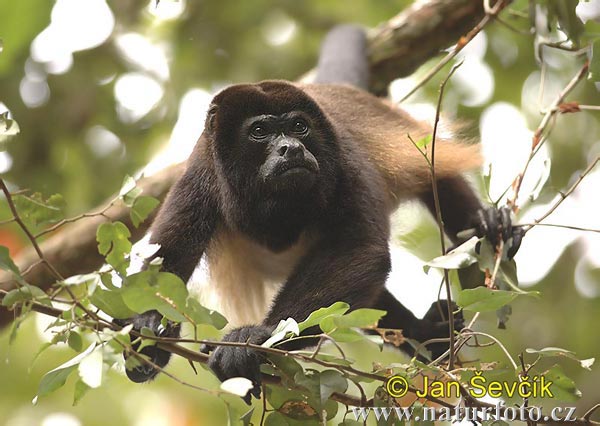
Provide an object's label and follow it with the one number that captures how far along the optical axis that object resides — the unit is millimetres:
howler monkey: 6695
